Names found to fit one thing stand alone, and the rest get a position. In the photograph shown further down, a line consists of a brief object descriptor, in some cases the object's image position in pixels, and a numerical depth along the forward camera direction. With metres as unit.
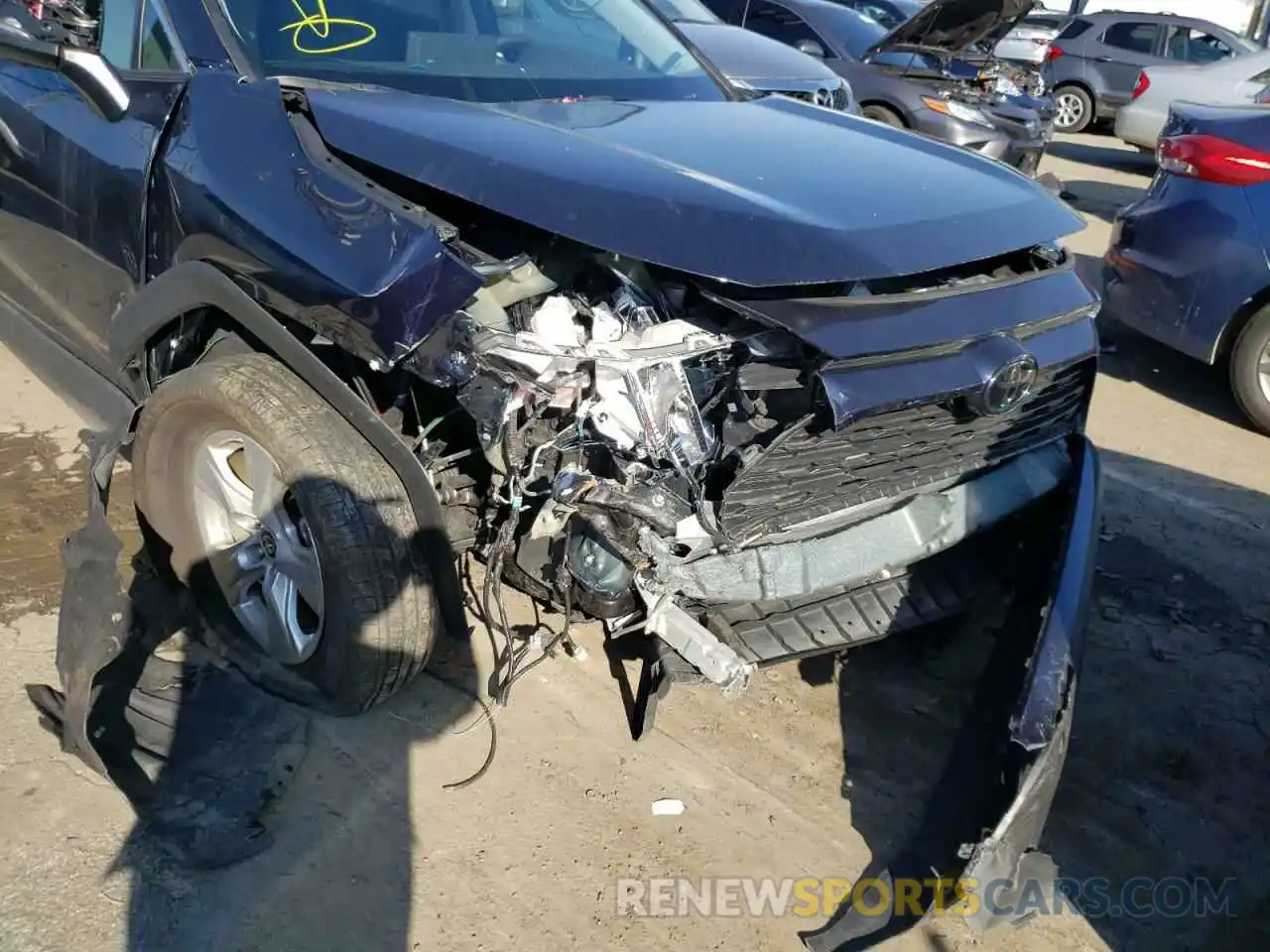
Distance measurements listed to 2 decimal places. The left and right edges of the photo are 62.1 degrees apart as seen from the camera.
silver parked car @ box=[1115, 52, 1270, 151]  11.26
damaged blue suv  2.26
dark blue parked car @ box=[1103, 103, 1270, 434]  4.70
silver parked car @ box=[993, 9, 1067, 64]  14.57
